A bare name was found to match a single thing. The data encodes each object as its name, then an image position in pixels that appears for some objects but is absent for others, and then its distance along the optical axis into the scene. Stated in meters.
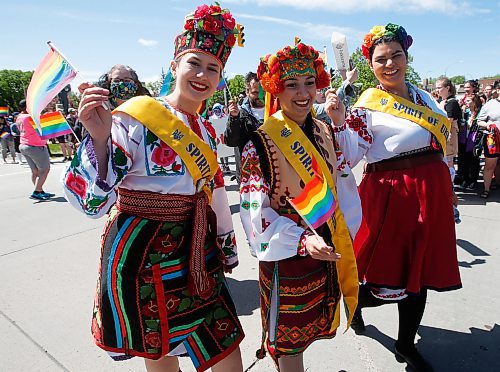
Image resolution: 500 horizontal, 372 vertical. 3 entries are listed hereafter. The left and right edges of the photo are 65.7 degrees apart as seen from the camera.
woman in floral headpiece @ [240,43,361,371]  1.71
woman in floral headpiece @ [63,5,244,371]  1.44
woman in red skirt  2.17
